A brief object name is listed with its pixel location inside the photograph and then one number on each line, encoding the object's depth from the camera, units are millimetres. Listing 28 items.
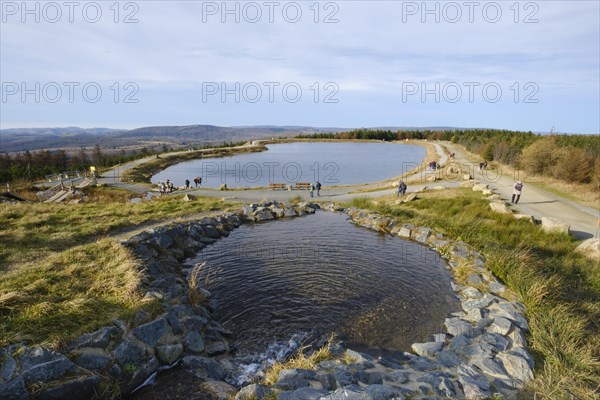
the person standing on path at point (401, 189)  27219
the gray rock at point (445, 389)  6188
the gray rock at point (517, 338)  8117
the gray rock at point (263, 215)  21580
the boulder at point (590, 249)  13458
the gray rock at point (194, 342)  8250
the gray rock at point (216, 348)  8359
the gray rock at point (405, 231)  17953
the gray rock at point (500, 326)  8703
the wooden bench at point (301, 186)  33344
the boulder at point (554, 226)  15727
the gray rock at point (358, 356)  7560
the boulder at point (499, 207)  19044
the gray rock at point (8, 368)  5848
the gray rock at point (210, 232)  17797
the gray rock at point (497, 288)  11034
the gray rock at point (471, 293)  11002
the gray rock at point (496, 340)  8107
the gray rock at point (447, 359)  7719
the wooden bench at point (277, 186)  33688
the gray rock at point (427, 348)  8304
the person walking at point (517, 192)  21811
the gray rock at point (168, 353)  7543
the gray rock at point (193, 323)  8727
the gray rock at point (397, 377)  6703
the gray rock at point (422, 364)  7496
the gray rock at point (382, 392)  5742
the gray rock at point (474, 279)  11903
